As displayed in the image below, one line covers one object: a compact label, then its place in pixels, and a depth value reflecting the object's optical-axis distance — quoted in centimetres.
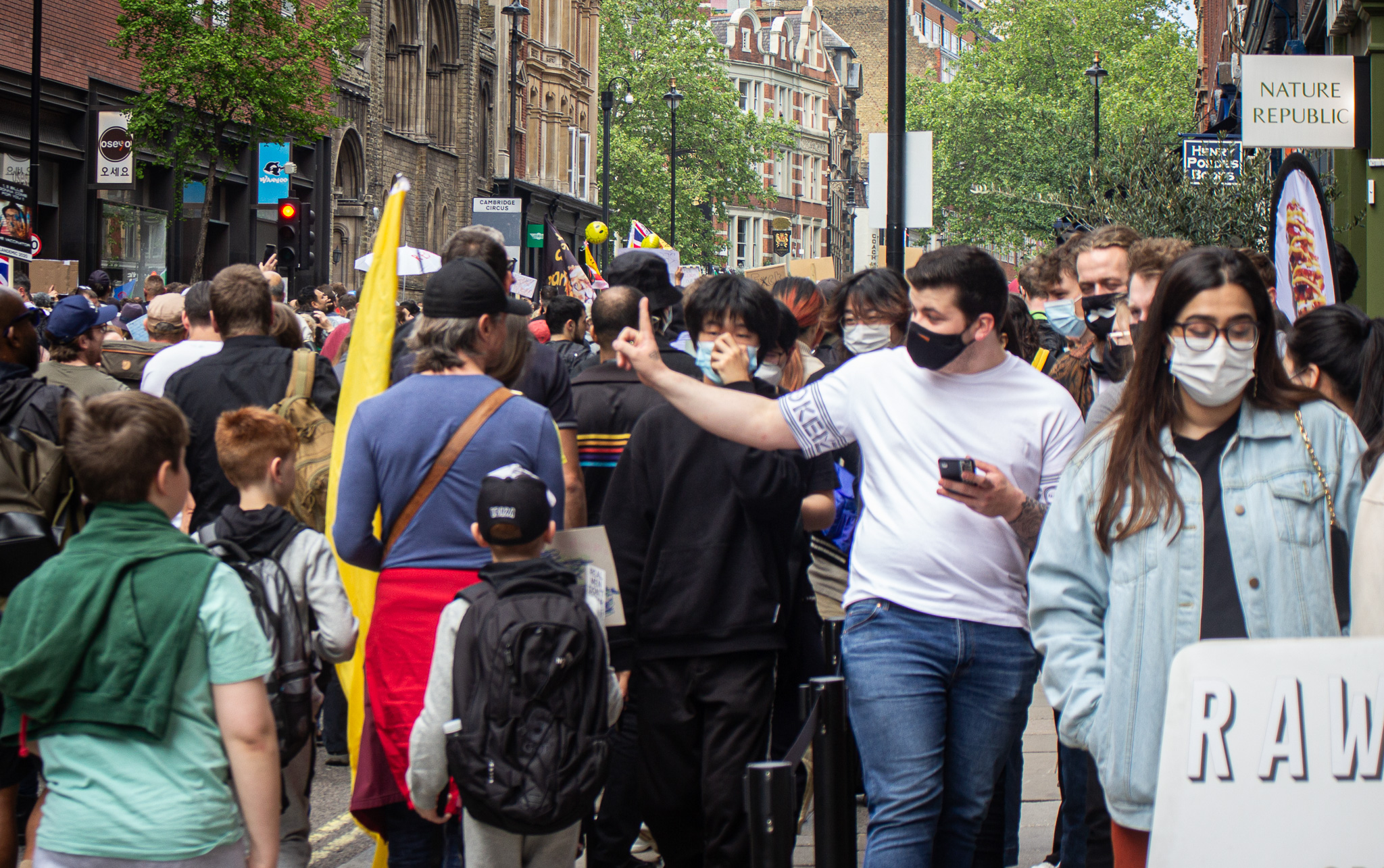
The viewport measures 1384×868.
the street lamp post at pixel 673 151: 4700
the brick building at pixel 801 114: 9275
